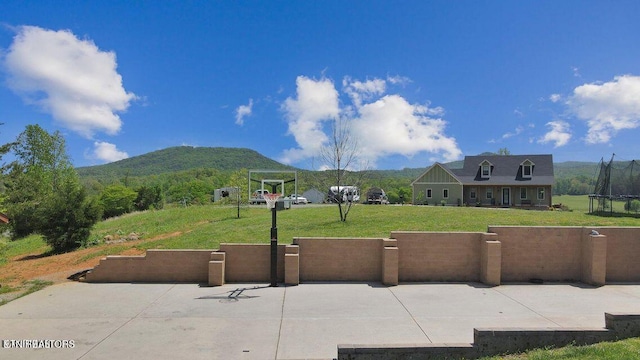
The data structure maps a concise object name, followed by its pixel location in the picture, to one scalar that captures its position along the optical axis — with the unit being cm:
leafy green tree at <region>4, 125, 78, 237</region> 4232
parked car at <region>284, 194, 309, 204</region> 4775
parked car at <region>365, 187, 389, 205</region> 4181
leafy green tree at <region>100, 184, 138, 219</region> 5469
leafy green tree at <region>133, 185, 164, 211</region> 5750
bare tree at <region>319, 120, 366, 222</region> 2239
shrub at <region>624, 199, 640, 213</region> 2341
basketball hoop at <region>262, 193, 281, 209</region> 1172
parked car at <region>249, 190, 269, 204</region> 3603
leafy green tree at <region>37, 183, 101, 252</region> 1931
